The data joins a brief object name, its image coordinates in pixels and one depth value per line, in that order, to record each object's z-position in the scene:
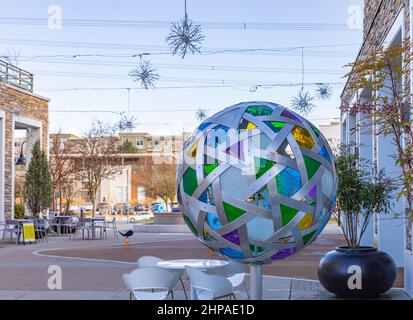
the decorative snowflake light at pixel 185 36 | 6.37
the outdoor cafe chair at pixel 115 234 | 23.28
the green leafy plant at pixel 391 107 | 5.94
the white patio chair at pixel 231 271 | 6.39
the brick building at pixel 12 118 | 22.19
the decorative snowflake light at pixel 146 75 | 7.39
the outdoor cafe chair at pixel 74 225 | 23.51
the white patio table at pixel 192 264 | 6.51
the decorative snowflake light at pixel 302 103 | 11.36
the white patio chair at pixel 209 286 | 5.56
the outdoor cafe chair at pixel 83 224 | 21.87
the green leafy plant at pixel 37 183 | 22.34
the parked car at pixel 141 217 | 39.55
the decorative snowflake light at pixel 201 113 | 13.15
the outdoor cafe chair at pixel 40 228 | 21.03
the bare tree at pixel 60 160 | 33.97
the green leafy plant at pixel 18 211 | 23.88
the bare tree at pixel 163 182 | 42.91
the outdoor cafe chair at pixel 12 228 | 19.75
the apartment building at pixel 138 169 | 49.36
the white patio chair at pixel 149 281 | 5.91
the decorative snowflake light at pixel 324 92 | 12.73
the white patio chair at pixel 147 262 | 7.19
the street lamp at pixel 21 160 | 23.76
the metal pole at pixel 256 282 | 4.37
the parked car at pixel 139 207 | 60.53
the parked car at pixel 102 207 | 53.85
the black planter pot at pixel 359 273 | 8.19
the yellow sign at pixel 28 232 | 19.41
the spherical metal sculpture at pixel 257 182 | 3.66
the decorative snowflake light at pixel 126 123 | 11.75
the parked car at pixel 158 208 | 35.27
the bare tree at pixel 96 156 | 34.84
